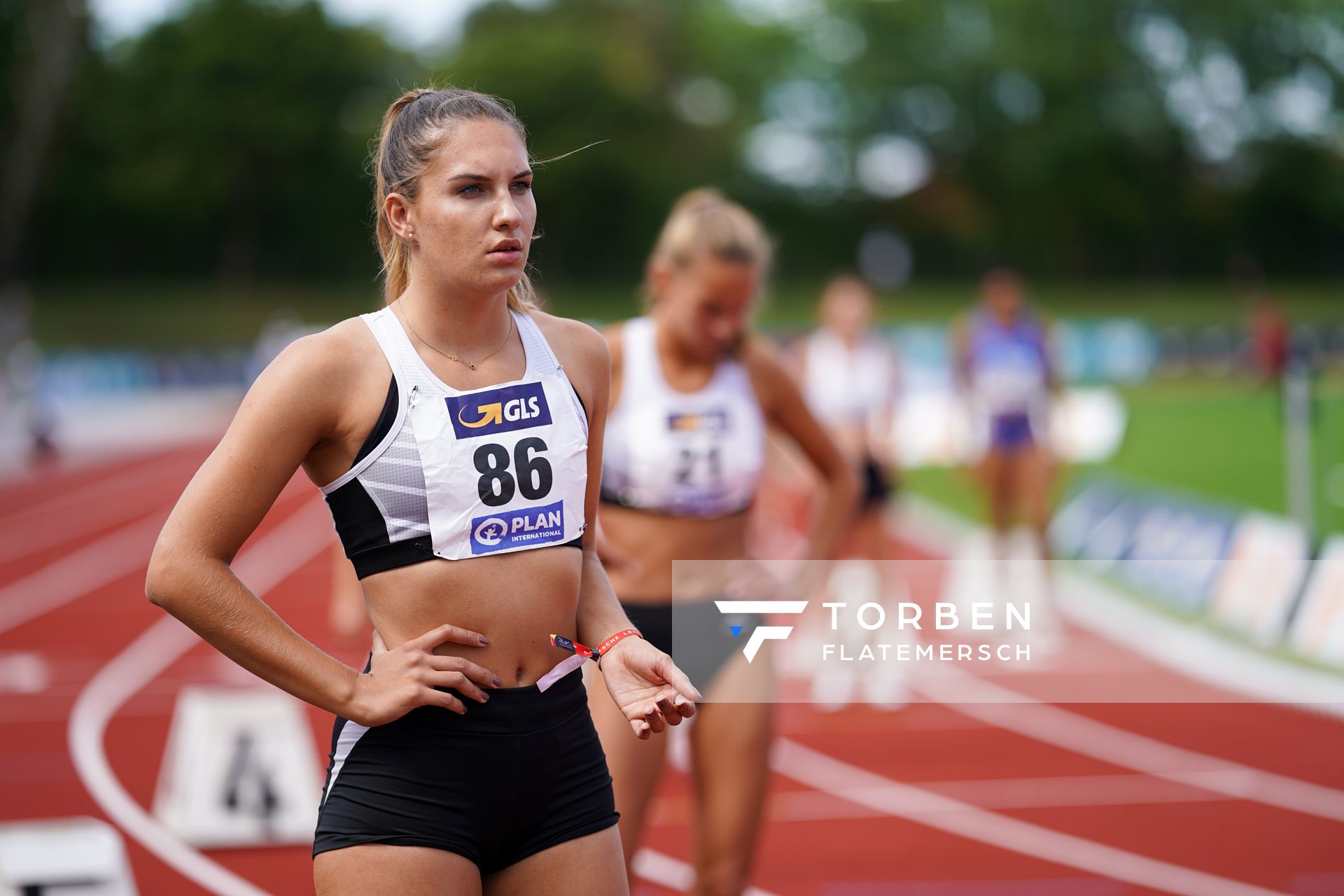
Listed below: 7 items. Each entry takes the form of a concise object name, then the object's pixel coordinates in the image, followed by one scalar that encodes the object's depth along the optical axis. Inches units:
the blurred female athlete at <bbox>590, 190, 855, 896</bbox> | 301.1
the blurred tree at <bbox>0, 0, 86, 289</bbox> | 3408.0
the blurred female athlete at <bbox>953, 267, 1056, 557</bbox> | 803.4
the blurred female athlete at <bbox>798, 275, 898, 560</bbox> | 783.7
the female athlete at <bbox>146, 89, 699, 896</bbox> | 183.9
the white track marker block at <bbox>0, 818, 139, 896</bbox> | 357.7
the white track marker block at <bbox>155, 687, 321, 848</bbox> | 480.7
